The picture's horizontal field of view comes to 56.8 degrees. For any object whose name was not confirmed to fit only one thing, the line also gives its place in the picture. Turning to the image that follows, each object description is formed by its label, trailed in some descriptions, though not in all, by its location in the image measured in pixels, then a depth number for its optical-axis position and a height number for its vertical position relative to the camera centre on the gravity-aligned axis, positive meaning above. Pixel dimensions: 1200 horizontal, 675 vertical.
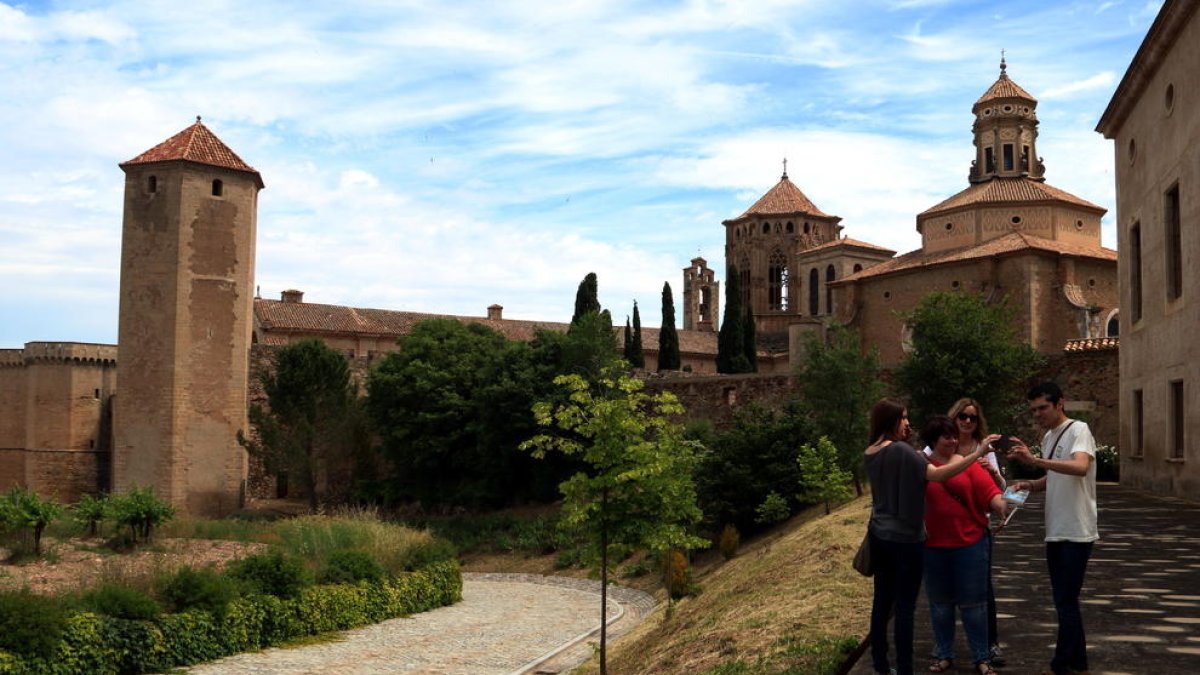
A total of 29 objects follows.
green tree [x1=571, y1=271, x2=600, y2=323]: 47.59 +4.31
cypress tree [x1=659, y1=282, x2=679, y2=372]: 53.59 +2.57
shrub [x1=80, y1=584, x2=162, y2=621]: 15.83 -3.06
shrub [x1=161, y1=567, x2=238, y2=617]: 17.22 -3.15
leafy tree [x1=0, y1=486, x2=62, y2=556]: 22.25 -2.56
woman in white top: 6.59 -0.17
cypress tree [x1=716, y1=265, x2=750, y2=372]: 53.09 +2.91
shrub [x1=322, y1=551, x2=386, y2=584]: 21.38 -3.46
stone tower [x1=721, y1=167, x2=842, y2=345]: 77.75 +11.10
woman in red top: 6.24 -0.78
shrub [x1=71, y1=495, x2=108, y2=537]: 25.41 -2.83
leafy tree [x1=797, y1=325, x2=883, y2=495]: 26.39 +0.18
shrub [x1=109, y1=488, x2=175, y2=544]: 24.81 -2.77
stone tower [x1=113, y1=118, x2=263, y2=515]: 36.72 +2.10
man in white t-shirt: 5.90 -0.66
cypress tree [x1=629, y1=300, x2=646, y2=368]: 50.94 +1.97
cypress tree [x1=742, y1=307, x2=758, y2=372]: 54.25 +2.73
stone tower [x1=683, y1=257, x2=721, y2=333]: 82.00 +7.63
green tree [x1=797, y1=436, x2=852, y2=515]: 23.02 -1.59
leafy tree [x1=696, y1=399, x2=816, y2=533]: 25.81 -1.67
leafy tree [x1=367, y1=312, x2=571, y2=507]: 35.16 -0.53
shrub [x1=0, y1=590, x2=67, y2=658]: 13.99 -3.03
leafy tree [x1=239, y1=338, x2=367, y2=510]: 36.66 -0.76
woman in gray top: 6.03 -0.64
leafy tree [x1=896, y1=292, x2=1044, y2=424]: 23.88 +0.89
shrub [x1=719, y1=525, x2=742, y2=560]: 24.84 -3.25
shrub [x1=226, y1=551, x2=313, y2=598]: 19.19 -3.17
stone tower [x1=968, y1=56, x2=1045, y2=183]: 46.34 +11.11
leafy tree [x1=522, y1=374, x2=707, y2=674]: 14.20 -1.14
